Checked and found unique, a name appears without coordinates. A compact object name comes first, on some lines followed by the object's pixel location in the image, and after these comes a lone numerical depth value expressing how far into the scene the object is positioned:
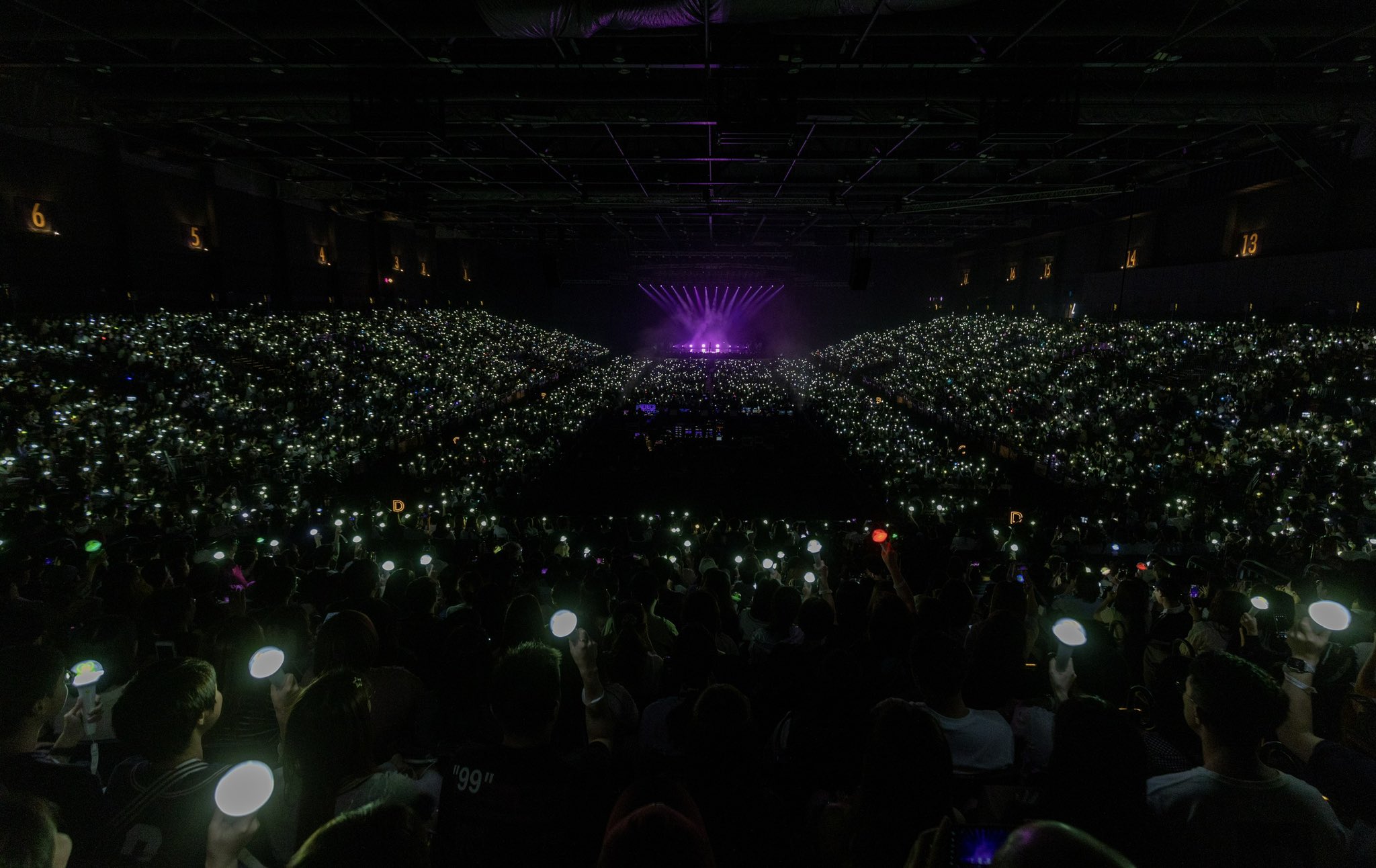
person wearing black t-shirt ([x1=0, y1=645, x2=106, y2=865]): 2.17
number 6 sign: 13.78
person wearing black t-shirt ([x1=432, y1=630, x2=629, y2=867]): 1.85
